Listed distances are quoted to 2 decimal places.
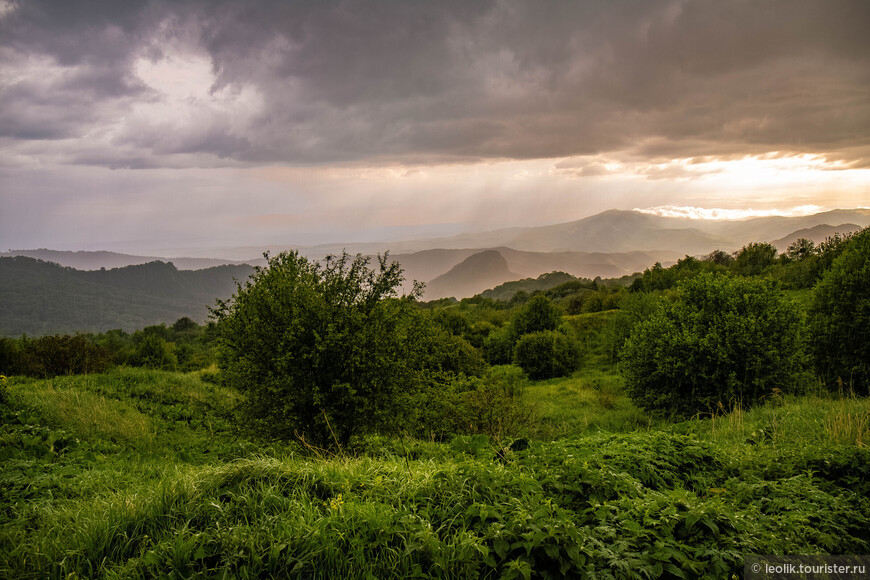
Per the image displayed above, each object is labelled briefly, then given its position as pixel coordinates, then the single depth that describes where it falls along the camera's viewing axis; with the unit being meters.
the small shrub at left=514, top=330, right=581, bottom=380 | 38.38
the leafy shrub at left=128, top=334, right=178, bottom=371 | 44.59
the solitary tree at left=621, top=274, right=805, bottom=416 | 17.12
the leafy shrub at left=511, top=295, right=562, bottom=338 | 46.03
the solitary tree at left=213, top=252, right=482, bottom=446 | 10.83
